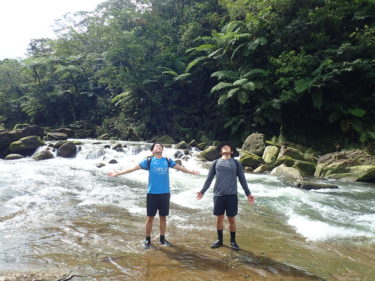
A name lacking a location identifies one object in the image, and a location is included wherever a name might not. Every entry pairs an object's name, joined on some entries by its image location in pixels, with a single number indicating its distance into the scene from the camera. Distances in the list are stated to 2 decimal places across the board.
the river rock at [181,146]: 18.11
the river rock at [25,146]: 17.47
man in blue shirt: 4.62
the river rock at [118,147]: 17.43
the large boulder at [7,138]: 17.89
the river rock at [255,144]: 15.10
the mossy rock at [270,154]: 13.66
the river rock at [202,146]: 18.36
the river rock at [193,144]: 18.98
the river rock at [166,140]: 21.22
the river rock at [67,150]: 16.97
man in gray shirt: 4.61
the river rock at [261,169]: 12.62
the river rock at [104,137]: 25.49
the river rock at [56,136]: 22.53
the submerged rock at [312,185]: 9.52
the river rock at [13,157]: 16.42
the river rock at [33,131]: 20.24
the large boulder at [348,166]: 10.91
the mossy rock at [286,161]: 12.60
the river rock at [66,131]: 25.26
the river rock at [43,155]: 16.08
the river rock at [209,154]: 15.45
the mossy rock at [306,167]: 12.20
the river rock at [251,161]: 13.22
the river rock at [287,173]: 11.03
